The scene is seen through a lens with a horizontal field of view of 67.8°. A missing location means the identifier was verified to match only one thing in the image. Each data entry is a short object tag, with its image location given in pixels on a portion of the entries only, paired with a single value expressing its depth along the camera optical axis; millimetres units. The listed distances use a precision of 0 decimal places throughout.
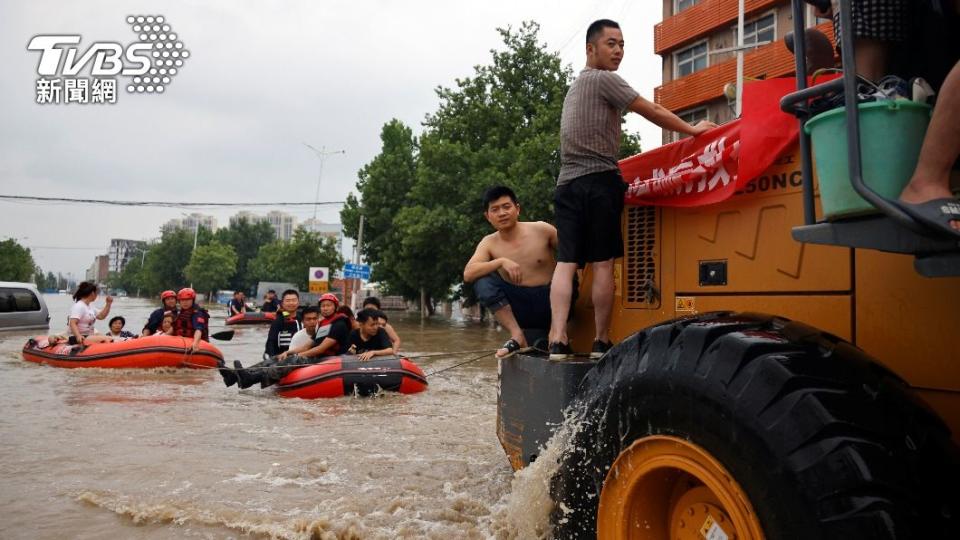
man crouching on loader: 4273
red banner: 2764
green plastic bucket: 1822
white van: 23188
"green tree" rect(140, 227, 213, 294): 106625
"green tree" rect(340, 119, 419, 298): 37594
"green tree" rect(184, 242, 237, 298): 86625
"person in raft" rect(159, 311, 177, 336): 14953
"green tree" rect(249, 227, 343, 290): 50531
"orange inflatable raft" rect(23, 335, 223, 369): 13531
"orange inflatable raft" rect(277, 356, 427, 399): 10453
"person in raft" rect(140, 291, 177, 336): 15156
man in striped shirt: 3662
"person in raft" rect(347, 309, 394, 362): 11375
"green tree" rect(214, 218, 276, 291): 100688
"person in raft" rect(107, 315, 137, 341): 15580
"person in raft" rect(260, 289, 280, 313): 28453
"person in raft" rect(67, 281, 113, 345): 14381
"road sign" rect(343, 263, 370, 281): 38125
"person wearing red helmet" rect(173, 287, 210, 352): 14469
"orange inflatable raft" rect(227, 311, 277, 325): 29502
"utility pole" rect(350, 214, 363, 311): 38781
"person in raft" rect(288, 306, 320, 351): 11750
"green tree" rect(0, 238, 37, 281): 68500
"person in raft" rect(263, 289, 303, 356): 12617
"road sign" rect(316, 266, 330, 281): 38750
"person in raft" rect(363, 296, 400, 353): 11845
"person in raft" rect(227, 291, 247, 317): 31047
